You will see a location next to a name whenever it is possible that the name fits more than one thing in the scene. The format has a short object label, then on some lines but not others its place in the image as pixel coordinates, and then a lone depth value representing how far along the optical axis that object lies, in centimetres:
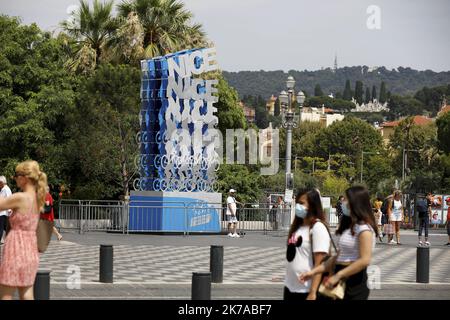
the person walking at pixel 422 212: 2860
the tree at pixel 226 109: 5619
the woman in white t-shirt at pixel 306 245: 835
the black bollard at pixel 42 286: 1098
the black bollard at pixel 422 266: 1712
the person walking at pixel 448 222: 2933
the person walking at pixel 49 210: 2014
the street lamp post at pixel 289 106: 3897
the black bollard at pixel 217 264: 1606
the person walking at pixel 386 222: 2989
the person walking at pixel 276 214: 3550
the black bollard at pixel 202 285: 1166
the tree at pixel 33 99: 3925
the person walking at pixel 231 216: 3108
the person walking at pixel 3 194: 2112
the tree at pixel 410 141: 10963
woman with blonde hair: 864
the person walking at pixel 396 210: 2852
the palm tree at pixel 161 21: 4341
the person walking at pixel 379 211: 3381
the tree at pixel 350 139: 13225
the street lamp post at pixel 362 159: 11962
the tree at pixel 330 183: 10671
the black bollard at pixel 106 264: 1547
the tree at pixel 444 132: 8525
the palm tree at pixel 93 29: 4441
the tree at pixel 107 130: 3769
